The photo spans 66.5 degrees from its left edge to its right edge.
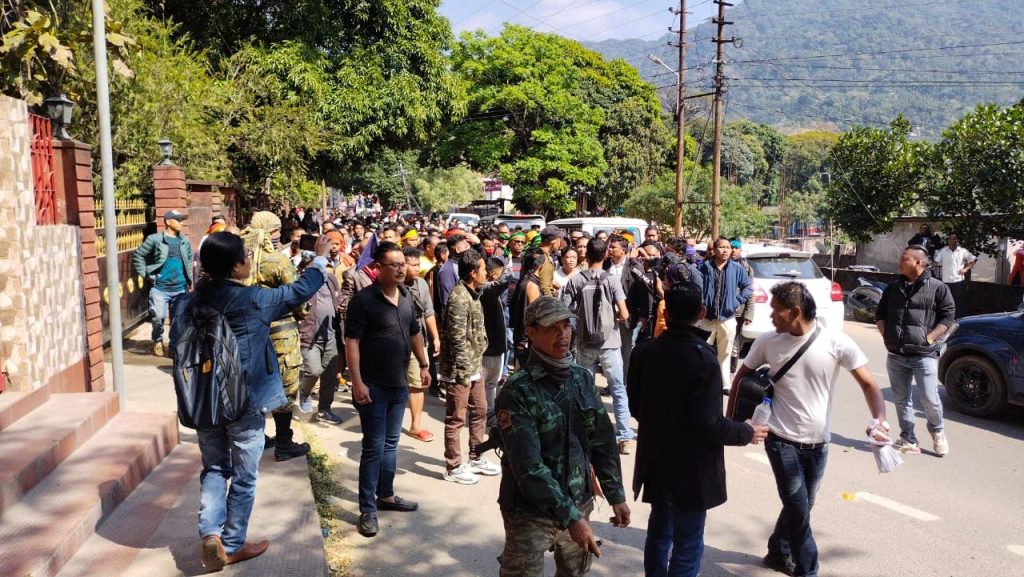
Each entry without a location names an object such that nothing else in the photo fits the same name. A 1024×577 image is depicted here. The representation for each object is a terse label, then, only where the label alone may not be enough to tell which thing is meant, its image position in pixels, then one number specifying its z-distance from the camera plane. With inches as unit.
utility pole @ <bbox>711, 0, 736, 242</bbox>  885.6
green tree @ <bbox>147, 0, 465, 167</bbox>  844.0
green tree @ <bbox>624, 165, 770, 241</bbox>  1171.3
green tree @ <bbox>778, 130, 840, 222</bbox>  2003.0
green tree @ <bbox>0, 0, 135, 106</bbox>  315.3
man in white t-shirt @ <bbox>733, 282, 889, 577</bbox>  161.0
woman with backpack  145.2
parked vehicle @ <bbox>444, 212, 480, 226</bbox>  1554.9
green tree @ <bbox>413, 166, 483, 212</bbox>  2600.9
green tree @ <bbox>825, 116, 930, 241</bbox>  757.3
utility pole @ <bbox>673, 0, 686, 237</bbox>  983.0
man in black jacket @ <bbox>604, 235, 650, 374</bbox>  330.0
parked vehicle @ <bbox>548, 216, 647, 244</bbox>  697.6
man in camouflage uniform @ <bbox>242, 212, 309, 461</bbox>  211.9
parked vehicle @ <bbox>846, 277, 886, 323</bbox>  613.9
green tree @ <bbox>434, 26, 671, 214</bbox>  1374.3
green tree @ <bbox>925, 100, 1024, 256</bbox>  641.0
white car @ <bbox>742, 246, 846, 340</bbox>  411.2
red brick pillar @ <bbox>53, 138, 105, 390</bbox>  253.6
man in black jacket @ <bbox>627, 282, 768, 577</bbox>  135.6
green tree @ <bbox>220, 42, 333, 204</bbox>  698.2
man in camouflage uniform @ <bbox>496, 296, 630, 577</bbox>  113.3
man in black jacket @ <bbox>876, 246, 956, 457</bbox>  263.7
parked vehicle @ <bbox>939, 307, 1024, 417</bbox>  297.0
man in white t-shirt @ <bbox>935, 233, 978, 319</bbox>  611.5
